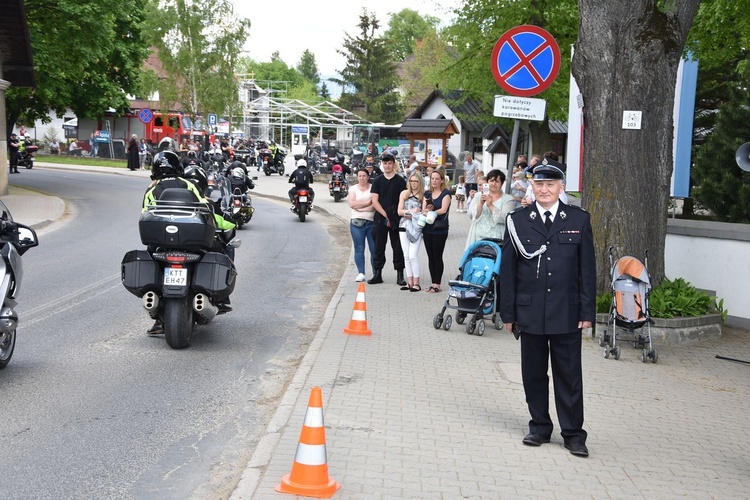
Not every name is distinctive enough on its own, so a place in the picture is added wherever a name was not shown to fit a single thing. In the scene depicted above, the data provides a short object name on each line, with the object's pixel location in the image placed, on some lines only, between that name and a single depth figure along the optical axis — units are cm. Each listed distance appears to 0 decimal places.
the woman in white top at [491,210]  1155
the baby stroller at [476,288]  1077
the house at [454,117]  6794
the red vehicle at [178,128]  6306
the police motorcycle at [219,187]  2008
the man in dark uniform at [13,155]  4325
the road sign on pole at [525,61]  972
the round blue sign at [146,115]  4791
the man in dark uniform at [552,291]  643
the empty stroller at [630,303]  960
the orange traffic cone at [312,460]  529
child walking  2903
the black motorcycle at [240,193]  2297
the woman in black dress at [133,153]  4934
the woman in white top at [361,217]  1438
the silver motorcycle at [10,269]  800
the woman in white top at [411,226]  1359
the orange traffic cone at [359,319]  1033
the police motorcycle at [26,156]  4722
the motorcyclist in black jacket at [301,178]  2556
